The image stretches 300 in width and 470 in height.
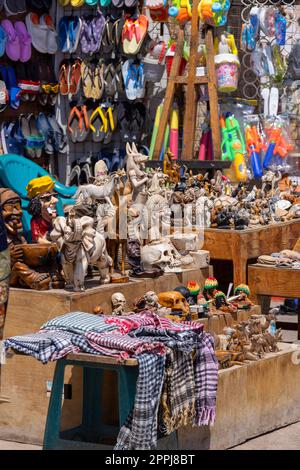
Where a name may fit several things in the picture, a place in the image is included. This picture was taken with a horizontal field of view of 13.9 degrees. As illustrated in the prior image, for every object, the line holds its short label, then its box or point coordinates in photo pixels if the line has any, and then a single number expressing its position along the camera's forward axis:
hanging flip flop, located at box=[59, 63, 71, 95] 12.99
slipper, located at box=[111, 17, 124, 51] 13.27
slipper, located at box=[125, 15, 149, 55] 13.20
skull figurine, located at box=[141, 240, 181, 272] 7.32
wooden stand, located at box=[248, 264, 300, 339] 8.07
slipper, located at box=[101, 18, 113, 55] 13.25
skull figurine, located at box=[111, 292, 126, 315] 6.59
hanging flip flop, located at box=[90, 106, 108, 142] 13.20
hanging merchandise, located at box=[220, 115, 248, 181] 12.45
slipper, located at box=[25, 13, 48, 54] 12.81
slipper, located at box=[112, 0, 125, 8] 13.29
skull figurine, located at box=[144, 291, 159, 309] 6.63
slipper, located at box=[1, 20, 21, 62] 12.48
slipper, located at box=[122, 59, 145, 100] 13.34
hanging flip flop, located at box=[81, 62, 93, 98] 13.04
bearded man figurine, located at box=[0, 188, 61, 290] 6.54
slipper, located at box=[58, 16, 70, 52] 13.09
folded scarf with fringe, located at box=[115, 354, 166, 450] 5.70
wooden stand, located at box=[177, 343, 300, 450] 6.35
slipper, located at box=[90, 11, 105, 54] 13.09
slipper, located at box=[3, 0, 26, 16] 12.55
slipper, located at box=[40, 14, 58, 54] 13.02
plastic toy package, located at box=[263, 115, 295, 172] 12.73
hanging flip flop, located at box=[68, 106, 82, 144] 13.07
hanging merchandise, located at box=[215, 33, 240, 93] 12.46
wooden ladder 11.83
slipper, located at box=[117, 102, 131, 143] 13.57
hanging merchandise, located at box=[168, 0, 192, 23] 12.22
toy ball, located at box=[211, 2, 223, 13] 12.02
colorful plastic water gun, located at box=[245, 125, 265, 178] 12.70
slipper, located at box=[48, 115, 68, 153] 13.02
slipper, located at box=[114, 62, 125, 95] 13.42
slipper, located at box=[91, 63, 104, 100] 13.13
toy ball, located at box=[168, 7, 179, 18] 12.20
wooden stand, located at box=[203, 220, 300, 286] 8.38
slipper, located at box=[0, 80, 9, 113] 12.26
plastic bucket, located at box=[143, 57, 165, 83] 13.43
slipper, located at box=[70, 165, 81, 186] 13.13
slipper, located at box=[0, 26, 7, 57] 12.30
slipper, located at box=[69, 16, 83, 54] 13.04
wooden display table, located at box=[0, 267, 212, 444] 6.36
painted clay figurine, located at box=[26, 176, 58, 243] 6.84
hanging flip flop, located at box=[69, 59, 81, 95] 12.99
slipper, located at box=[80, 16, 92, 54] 13.07
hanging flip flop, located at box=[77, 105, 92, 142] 13.11
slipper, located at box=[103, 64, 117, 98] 13.30
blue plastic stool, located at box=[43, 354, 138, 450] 5.78
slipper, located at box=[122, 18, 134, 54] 13.21
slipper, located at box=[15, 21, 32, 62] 12.63
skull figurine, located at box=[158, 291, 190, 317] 6.81
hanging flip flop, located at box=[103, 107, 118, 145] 13.34
